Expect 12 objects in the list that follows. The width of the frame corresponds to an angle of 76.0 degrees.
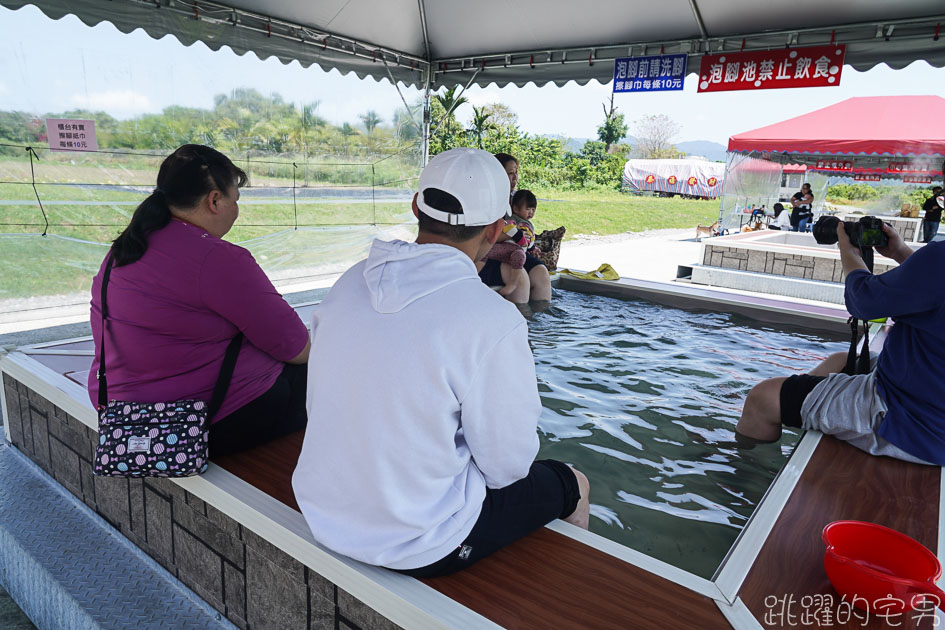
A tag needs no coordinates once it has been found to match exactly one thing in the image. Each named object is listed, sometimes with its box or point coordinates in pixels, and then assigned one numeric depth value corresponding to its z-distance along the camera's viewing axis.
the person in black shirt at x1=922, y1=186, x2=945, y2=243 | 12.25
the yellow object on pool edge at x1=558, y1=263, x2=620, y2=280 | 5.75
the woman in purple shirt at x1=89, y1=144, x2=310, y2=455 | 1.69
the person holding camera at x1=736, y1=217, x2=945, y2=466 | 1.90
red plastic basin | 1.21
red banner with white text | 5.07
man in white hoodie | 1.14
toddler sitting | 4.82
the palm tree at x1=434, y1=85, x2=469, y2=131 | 17.07
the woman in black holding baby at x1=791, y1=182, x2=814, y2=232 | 13.59
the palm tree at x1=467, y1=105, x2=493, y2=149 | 22.73
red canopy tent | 9.54
